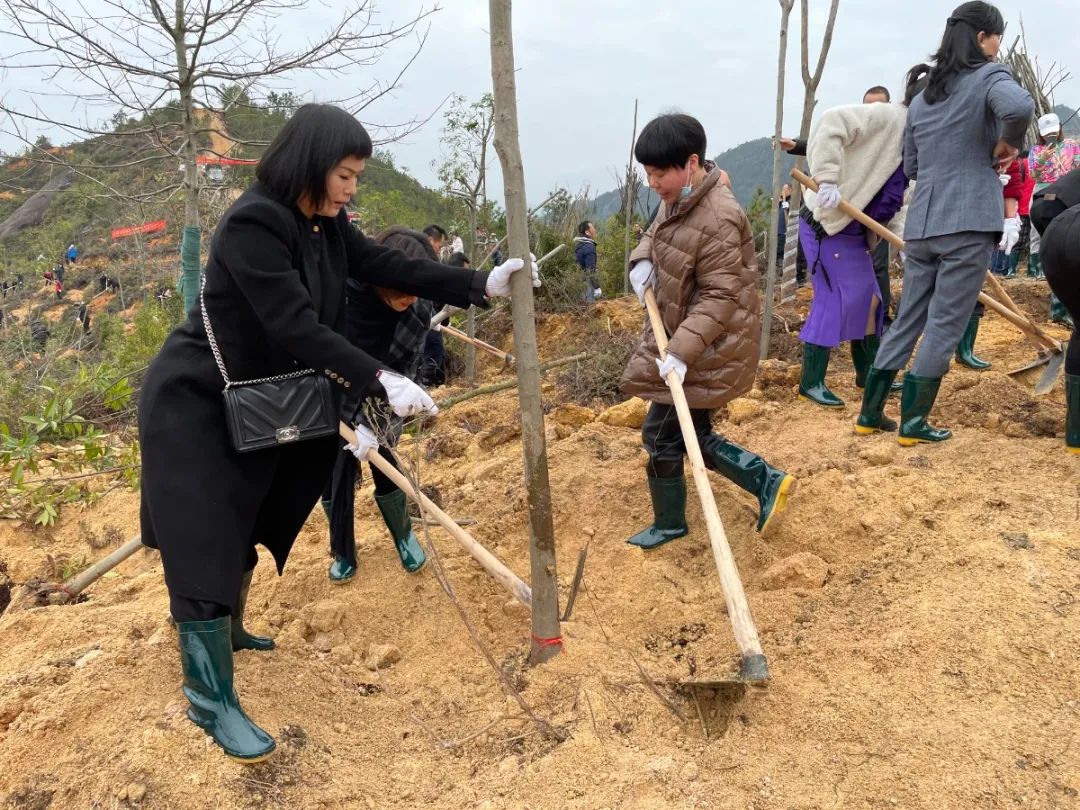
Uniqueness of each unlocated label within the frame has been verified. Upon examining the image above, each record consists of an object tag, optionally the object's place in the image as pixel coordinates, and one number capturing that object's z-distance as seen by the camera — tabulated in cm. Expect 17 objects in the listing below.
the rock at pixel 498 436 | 505
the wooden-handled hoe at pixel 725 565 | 199
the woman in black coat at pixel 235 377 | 200
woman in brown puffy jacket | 267
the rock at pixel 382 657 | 273
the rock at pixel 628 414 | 450
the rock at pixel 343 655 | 273
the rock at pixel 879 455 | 338
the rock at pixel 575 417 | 492
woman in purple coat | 394
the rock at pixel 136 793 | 188
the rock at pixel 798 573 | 270
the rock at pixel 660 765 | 183
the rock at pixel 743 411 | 445
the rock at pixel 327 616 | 295
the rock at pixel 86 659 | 250
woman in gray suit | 319
